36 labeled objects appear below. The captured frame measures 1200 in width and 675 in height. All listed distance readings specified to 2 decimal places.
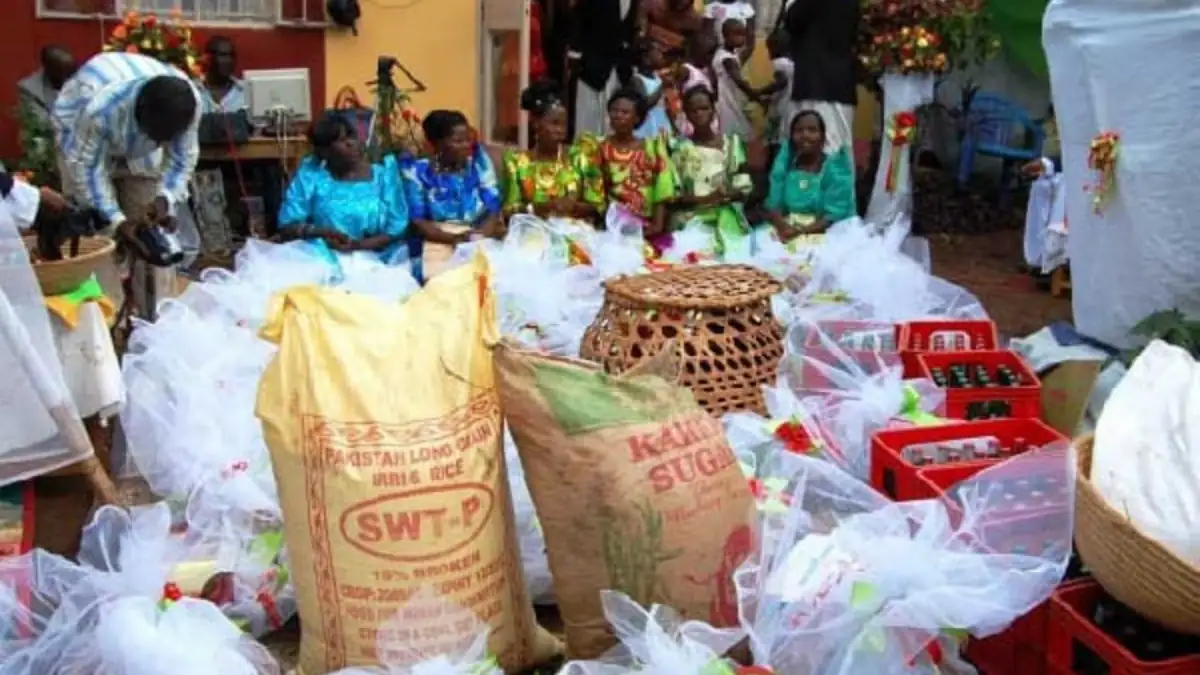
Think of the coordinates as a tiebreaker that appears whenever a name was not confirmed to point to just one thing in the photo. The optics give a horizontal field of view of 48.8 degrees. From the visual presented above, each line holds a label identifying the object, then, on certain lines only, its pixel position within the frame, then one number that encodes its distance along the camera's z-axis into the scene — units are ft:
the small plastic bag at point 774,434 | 10.12
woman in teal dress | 20.20
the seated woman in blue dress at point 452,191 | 18.51
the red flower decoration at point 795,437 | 10.32
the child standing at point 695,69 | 24.29
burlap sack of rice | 7.54
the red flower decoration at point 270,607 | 9.18
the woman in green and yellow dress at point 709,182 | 20.24
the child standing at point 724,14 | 27.14
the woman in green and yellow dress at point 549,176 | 19.77
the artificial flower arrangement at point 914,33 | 23.59
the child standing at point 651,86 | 23.59
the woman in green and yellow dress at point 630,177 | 20.18
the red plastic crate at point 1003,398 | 10.99
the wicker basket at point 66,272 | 11.37
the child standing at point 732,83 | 26.63
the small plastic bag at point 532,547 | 9.37
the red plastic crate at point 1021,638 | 7.48
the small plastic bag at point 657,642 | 6.90
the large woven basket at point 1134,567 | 6.63
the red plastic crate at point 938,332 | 12.66
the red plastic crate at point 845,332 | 12.30
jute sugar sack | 7.54
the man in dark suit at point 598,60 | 25.77
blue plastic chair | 30.48
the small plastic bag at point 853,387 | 10.44
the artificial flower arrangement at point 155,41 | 21.47
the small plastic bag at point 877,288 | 15.20
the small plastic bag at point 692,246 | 17.94
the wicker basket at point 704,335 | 11.20
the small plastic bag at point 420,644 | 7.57
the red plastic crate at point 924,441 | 8.91
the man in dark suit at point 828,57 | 24.09
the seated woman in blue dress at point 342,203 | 17.78
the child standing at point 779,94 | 26.84
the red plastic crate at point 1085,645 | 6.79
